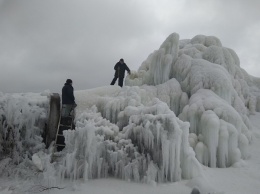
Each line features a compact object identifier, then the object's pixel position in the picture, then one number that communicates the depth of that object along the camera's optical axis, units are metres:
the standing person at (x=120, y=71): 17.19
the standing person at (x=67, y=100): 12.03
